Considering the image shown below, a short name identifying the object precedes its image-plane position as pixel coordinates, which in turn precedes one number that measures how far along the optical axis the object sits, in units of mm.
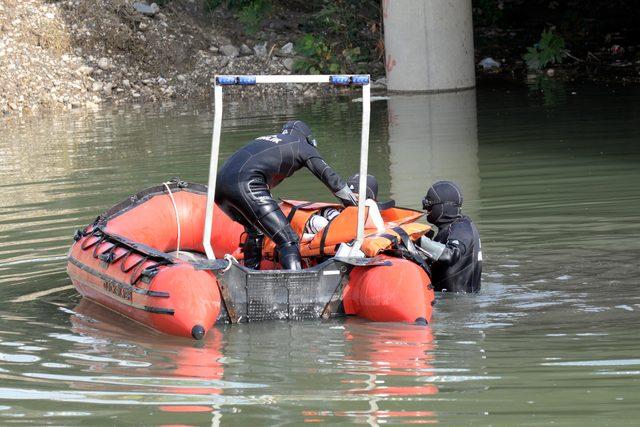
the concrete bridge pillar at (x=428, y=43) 39822
